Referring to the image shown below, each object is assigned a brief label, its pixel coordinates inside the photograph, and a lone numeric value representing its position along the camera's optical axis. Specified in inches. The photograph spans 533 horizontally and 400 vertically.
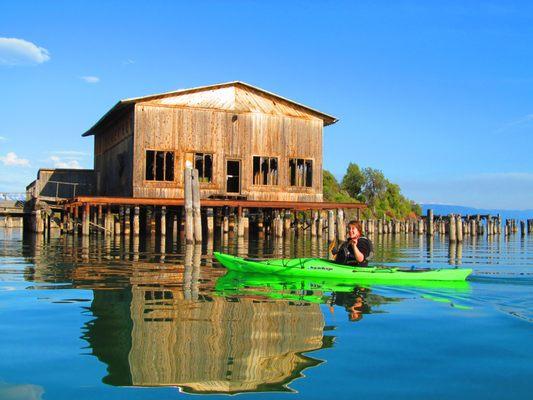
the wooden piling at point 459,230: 1389.3
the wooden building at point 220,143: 1246.9
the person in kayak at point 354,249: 513.8
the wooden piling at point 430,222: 1581.0
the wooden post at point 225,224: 1283.2
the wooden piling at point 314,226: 1430.6
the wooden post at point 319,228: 1477.9
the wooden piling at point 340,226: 1093.8
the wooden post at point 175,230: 1294.8
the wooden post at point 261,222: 1424.7
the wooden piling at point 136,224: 1176.8
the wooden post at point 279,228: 1300.4
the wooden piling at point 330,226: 1118.2
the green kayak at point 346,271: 501.0
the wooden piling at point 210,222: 1186.0
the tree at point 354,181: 2583.7
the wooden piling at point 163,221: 1206.4
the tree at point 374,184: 2588.6
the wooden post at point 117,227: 1264.8
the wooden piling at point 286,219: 1432.1
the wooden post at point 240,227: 1209.8
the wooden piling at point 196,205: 991.0
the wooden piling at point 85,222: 1144.2
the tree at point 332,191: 2273.5
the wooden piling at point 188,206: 991.6
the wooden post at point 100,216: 1236.8
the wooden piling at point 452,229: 1317.7
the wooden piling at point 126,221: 1216.2
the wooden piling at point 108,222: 1222.4
